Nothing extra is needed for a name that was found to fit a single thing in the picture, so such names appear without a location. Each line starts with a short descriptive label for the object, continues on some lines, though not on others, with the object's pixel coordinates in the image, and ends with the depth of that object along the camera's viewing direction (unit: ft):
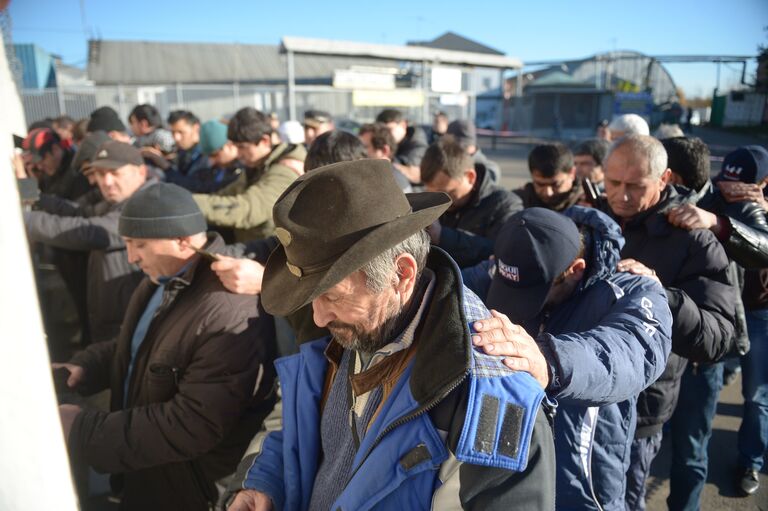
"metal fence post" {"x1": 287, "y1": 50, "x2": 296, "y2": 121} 24.71
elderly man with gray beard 3.49
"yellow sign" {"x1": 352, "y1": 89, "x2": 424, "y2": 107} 31.73
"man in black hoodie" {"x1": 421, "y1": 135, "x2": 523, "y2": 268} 10.57
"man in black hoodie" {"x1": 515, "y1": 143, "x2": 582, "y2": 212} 12.16
